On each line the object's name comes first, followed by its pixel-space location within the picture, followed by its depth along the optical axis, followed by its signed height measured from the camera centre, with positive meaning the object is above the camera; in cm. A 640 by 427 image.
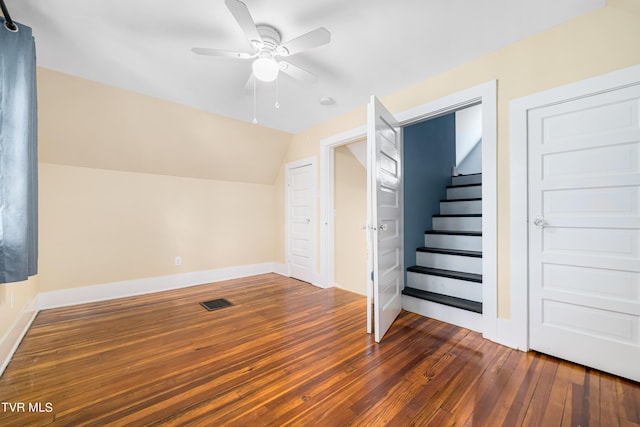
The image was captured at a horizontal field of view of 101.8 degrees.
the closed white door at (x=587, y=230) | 160 -11
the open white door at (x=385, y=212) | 213 +2
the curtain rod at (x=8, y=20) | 154 +122
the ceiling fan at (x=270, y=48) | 164 +115
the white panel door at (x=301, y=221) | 392 -10
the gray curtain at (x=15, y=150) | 160 +42
